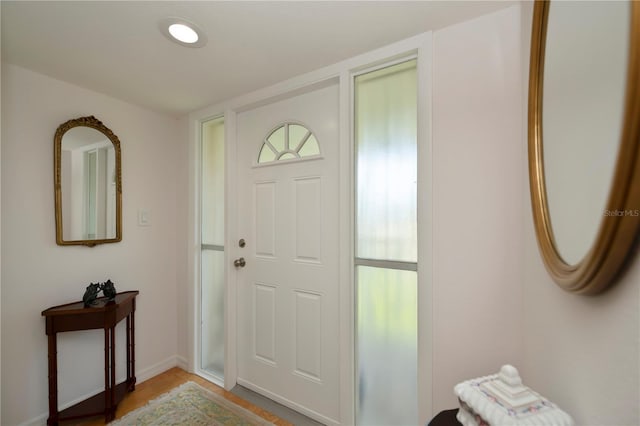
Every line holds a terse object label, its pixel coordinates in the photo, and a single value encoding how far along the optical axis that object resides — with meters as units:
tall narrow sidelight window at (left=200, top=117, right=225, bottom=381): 2.27
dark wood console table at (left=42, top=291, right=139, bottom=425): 1.65
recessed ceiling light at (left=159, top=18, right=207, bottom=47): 1.27
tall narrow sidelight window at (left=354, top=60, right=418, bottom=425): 1.47
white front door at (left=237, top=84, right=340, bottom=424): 1.73
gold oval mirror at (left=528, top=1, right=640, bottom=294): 0.48
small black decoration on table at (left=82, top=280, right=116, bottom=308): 1.77
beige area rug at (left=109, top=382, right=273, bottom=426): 1.74
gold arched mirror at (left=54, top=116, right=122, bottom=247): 1.82
